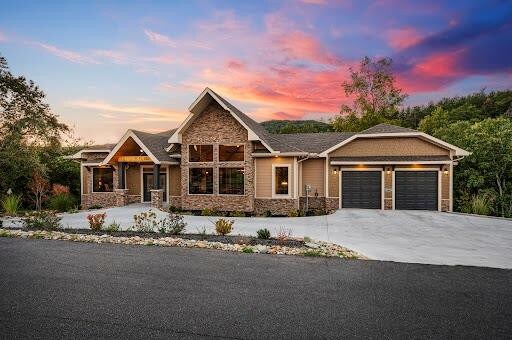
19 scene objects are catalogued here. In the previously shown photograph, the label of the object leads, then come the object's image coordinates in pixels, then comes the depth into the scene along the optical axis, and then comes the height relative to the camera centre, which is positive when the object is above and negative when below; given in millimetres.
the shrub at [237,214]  15648 -2393
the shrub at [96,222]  10766 -1950
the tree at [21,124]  17406 +2936
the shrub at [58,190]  19764 -1322
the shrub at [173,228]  10094 -2068
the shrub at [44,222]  10916 -1979
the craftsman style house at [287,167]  16391 +198
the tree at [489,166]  16531 +243
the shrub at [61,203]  18242 -2068
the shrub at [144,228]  10468 -2152
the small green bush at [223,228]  9977 -1994
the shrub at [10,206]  15159 -1876
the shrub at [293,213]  15531 -2319
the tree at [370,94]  34906 +9408
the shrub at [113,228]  10420 -2092
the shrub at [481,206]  15117 -1929
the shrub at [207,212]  15727 -2300
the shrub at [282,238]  8705 -2124
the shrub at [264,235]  9234 -2071
